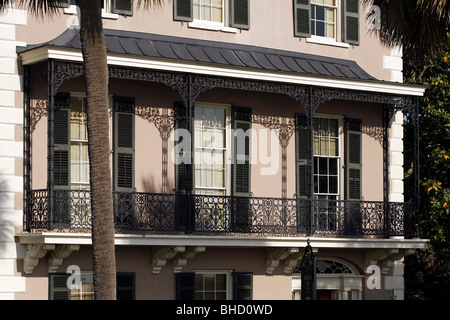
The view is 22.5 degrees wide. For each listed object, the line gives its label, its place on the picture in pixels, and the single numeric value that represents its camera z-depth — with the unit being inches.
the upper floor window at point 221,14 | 987.3
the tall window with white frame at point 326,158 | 1033.5
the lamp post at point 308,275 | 852.0
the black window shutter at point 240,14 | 995.9
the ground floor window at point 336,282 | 1025.5
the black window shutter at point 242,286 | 971.9
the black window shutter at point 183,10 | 966.4
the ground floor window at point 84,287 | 882.8
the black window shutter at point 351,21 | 1060.5
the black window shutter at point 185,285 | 939.3
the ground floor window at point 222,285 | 963.3
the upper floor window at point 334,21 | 1053.8
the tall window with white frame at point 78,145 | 904.3
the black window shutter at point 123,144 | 917.8
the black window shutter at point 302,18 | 1032.8
